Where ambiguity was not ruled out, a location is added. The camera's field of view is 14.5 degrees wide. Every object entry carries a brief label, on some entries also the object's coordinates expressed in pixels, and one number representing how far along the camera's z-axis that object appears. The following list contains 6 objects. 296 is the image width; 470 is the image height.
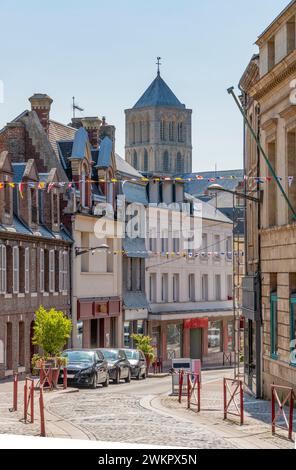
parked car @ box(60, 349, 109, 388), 38.12
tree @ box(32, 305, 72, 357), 41.19
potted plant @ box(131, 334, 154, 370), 58.00
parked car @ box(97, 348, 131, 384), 42.16
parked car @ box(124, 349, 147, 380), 46.56
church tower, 165.88
